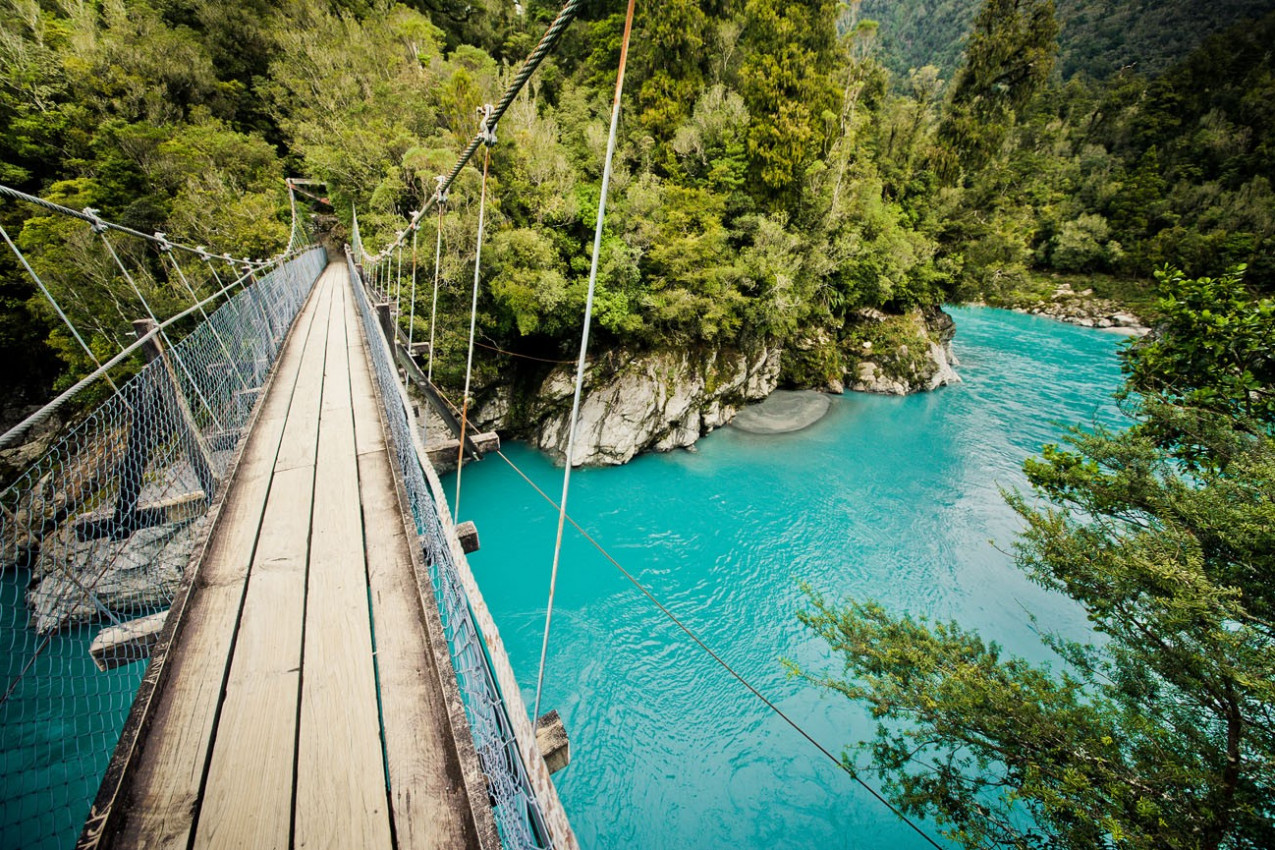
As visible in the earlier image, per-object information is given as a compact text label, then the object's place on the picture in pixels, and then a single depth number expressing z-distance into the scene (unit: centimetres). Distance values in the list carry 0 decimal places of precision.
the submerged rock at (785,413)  1319
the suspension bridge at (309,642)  157
